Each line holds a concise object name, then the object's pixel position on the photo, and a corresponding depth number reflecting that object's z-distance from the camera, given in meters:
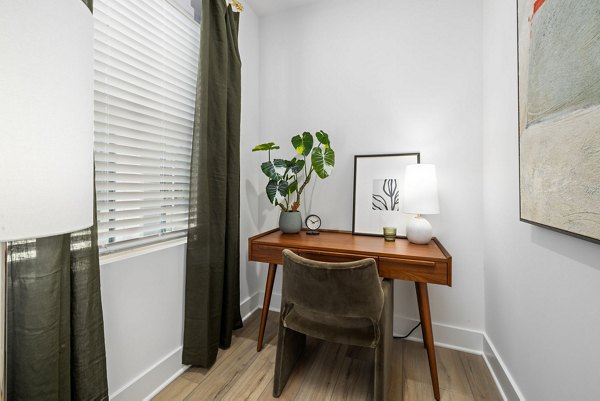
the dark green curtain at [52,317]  0.88
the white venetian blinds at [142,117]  1.25
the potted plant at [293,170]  1.91
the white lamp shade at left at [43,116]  0.42
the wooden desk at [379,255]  1.44
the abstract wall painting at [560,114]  0.74
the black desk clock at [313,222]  2.18
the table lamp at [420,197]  1.69
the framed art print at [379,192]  1.98
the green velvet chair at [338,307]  1.21
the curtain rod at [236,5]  1.95
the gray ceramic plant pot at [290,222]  2.04
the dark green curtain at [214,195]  1.61
